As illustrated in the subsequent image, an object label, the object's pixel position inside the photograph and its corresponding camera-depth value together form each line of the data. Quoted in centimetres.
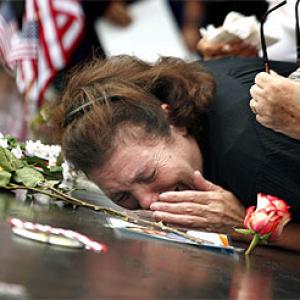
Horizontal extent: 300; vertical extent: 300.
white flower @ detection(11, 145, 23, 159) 660
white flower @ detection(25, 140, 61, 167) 696
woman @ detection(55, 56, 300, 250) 600
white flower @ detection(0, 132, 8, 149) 667
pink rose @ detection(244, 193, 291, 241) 504
